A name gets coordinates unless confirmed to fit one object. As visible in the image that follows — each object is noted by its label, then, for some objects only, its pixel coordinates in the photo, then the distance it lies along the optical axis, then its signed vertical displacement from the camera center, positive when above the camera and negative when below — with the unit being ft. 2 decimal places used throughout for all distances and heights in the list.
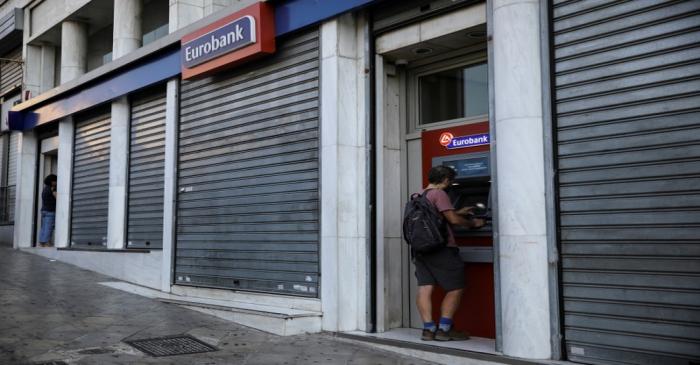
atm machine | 20.04 +0.12
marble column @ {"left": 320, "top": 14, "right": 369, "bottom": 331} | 22.34 +2.07
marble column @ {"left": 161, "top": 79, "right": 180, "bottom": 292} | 31.27 +2.77
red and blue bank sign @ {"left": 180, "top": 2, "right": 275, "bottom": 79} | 25.48 +8.08
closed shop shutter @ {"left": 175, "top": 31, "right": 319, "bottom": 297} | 24.41 +2.52
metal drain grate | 19.07 -3.27
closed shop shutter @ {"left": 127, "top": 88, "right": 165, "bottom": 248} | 34.45 +3.60
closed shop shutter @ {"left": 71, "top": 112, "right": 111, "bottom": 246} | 39.29 +3.54
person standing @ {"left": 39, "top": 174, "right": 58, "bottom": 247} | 45.01 +2.05
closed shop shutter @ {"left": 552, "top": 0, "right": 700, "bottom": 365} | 14.56 +1.36
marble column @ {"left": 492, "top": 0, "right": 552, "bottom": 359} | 16.55 +1.36
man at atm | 19.33 -1.01
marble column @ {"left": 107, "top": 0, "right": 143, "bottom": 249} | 36.81 +3.70
